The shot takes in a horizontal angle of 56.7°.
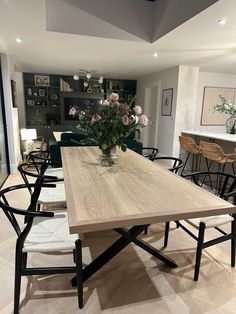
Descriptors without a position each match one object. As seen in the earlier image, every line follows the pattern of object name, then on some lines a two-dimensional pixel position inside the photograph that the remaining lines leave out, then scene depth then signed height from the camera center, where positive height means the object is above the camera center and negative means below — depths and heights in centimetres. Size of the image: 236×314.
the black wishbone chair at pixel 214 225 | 166 -87
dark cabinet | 691 +37
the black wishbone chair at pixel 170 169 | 213 -64
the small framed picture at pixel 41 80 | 686 +87
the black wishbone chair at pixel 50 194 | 195 -81
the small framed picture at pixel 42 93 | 700 +48
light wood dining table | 108 -51
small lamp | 502 -66
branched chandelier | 524 +102
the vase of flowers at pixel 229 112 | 392 +0
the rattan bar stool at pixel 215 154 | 328 -64
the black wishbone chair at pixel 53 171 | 260 -77
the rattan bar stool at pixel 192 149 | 392 -67
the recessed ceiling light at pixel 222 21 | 237 +98
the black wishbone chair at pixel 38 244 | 134 -84
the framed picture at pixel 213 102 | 591 +26
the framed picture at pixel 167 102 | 546 +23
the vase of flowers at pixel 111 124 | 188 -12
